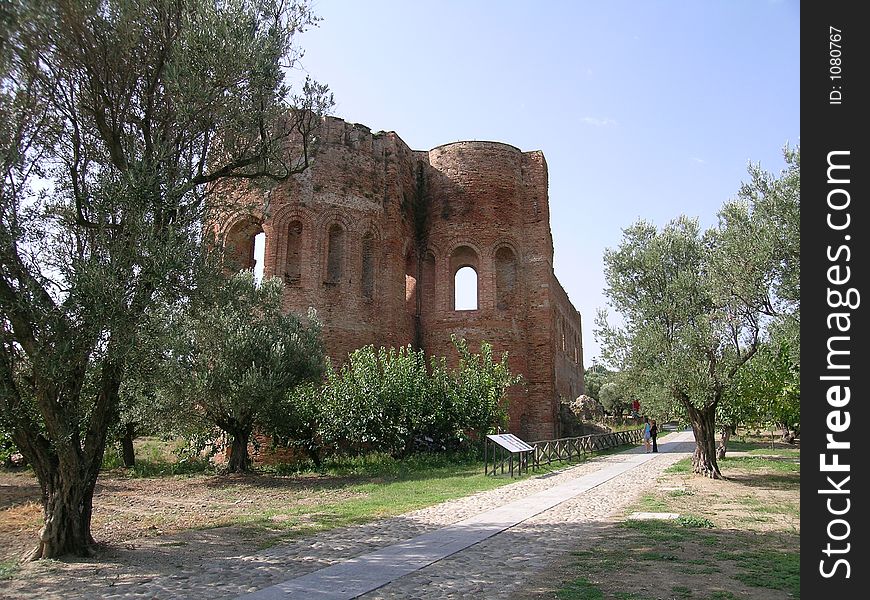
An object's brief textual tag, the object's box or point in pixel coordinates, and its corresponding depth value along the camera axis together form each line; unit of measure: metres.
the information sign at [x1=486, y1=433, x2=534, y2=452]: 15.68
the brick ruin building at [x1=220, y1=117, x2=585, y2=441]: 22.02
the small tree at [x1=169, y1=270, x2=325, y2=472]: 15.84
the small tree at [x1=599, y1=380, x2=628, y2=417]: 49.19
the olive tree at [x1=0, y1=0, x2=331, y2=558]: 7.03
